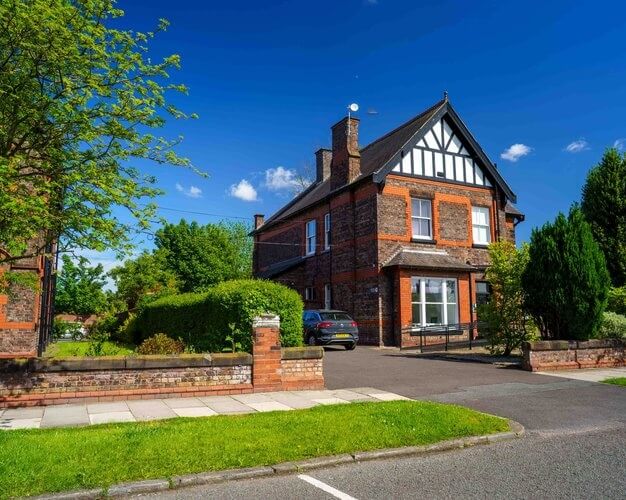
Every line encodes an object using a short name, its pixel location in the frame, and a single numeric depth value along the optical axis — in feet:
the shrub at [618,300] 66.03
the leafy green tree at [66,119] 22.72
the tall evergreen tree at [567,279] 47.37
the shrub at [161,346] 41.65
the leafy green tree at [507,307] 53.83
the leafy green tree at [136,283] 94.58
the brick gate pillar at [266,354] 33.63
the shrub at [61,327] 72.02
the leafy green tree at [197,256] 125.49
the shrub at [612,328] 52.24
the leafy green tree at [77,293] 27.02
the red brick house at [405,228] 75.05
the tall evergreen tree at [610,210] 86.79
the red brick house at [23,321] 59.21
